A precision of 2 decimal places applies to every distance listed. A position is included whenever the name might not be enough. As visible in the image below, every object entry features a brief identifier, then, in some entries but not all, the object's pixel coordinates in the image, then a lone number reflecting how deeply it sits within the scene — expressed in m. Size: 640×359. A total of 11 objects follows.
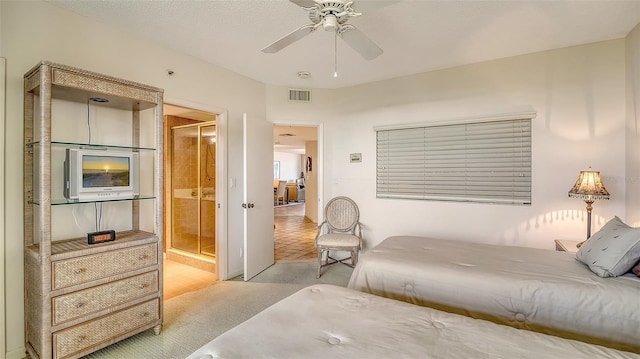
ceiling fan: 1.76
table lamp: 2.62
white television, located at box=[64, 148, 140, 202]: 2.17
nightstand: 2.62
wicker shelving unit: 1.91
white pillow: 1.81
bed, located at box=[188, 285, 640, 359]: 1.11
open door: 3.59
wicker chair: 4.12
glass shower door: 4.32
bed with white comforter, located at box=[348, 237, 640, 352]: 1.63
